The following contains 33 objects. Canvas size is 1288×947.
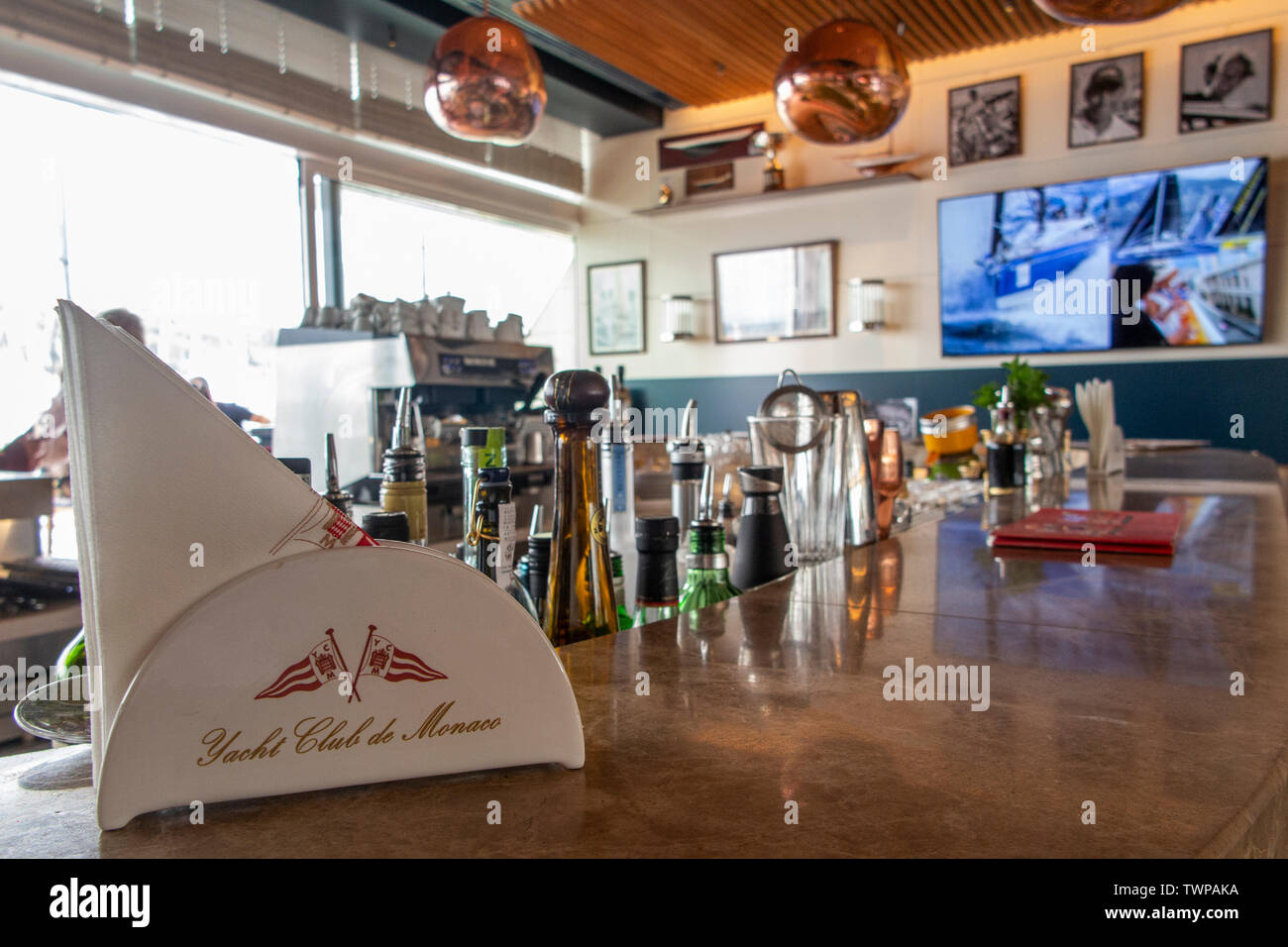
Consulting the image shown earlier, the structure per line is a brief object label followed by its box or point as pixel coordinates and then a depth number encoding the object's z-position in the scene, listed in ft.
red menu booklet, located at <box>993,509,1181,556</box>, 4.41
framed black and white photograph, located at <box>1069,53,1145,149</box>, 18.42
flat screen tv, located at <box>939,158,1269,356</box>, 17.47
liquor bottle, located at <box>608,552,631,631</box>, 3.38
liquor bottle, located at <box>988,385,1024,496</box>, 7.77
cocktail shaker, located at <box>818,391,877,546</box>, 4.84
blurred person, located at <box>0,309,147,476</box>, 12.17
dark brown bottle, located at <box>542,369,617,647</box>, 2.40
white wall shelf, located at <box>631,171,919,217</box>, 20.86
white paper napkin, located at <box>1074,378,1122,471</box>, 8.99
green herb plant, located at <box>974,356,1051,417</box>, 8.98
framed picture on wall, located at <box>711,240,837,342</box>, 22.06
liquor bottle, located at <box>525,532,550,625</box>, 2.95
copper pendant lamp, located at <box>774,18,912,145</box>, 7.76
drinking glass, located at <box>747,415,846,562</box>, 4.44
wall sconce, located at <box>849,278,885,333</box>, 21.27
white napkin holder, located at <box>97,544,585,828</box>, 1.43
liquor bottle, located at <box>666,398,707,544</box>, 4.12
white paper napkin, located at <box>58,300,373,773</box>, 1.39
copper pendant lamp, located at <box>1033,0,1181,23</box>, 6.78
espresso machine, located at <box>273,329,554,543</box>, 12.30
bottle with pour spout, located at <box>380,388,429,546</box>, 2.73
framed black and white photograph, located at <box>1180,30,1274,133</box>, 17.26
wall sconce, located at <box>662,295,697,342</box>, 23.86
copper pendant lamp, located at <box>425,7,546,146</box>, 8.22
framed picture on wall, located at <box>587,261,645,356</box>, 24.95
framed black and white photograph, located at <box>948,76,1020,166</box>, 19.65
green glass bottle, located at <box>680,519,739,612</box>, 3.41
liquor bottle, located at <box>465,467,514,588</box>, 2.45
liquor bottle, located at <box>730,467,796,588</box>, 3.86
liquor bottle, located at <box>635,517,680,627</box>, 3.11
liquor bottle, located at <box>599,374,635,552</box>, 4.12
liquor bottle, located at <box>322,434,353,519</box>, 2.82
